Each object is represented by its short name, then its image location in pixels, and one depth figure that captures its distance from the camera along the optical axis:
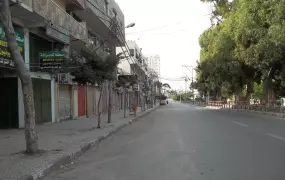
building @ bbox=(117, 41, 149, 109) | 40.64
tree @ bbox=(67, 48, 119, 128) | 10.58
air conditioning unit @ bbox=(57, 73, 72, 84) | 14.32
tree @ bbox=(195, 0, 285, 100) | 16.03
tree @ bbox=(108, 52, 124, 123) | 11.19
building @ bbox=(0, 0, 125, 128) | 10.59
